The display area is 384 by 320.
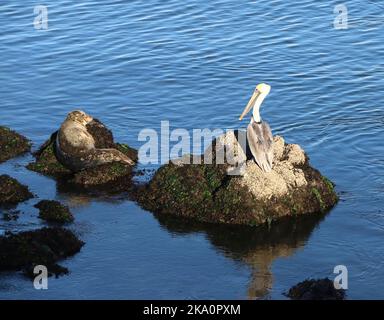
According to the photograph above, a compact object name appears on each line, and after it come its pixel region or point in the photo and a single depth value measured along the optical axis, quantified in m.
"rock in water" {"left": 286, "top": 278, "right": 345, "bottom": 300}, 26.20
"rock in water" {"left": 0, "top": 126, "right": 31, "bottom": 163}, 36.59
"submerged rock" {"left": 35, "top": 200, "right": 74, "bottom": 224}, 31.22
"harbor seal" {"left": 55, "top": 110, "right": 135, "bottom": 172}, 34.28
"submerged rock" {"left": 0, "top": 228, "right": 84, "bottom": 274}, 27.97
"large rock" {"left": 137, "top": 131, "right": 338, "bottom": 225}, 31.17
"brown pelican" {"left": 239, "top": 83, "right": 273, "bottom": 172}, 31.11
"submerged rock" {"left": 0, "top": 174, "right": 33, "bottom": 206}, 32.50
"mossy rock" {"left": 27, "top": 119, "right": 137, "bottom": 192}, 34.06
